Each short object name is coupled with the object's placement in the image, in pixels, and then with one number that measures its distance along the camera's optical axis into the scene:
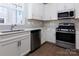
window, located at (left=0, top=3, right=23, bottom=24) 1.61
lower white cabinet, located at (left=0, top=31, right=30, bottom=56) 1.10
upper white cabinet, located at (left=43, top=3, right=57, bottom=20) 2.82
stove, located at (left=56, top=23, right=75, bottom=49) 2.19
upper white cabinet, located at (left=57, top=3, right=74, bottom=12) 2.36
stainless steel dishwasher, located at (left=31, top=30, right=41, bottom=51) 1.95
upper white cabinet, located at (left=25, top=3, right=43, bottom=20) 2.25
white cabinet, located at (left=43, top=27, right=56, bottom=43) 2.89
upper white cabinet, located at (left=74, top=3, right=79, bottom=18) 2.17
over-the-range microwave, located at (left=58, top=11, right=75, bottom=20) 2.29
